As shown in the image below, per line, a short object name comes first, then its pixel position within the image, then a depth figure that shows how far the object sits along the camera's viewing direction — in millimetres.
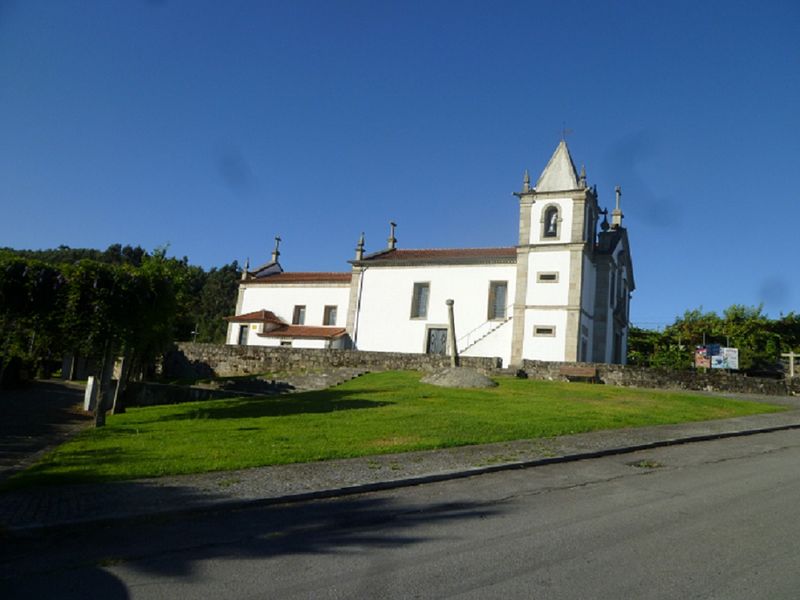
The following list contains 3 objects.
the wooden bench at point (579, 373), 27016
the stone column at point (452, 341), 25969
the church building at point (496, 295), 32812
